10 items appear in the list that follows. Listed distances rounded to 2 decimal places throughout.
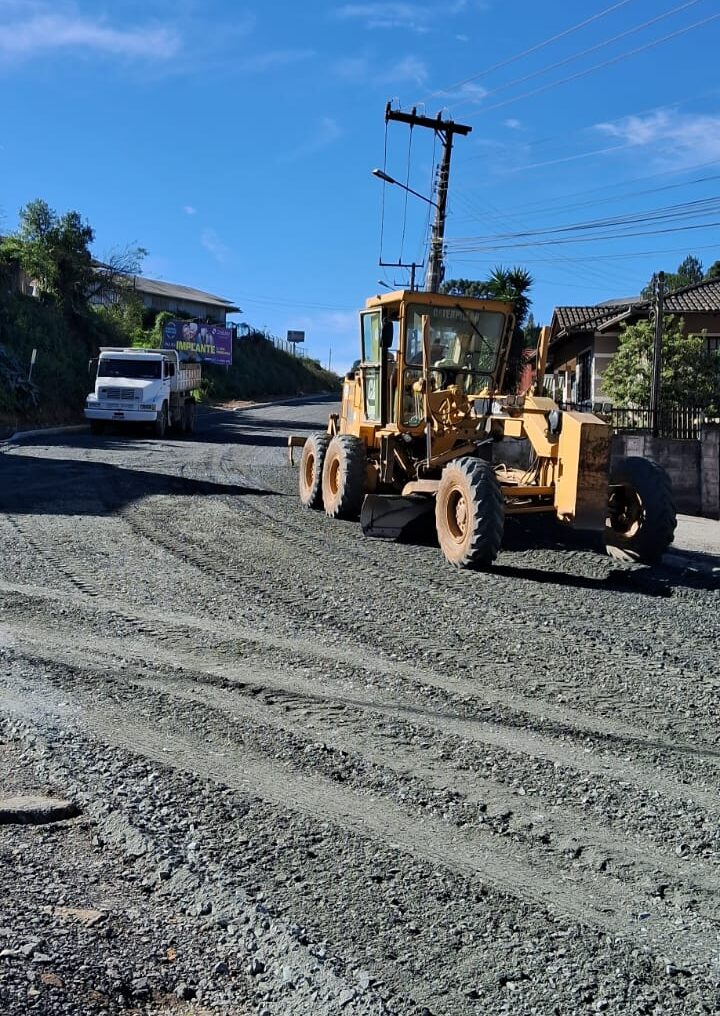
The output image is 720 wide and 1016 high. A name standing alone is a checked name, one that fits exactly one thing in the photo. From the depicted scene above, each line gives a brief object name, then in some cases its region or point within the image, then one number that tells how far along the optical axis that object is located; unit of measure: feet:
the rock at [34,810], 13.57
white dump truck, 97.86
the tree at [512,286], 172.24
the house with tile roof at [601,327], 104.27
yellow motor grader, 32.58
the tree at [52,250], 149.07
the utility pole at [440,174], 115.96
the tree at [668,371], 88.28
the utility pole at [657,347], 60.80
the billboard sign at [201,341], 205.26
